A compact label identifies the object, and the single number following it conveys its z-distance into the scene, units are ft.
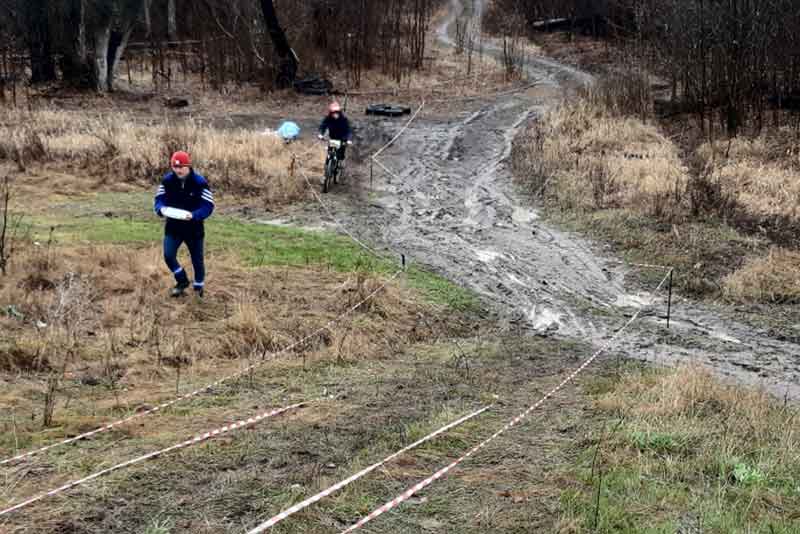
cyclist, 49.98
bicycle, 50.52
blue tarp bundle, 64.85
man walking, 28.35
